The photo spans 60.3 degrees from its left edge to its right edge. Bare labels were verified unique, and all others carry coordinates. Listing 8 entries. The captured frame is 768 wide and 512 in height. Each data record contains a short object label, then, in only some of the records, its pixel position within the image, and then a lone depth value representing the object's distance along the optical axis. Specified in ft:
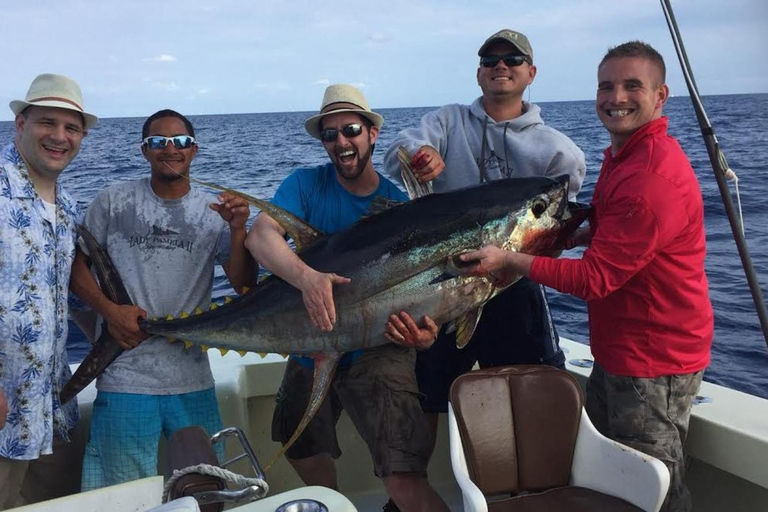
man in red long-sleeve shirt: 7.04
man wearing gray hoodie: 9.62
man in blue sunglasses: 8.88
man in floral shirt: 7.72
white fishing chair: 7.43
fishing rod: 7.43
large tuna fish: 8.09
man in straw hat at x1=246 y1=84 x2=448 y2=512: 8.29
